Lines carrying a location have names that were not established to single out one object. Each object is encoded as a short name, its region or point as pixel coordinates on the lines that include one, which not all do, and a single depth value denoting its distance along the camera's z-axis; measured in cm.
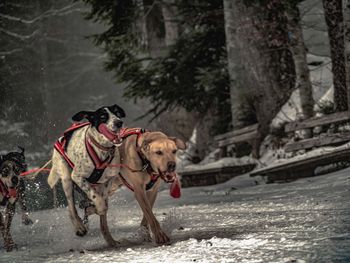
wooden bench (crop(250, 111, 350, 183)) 1685
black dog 983
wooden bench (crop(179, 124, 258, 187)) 2209
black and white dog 924
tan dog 867
